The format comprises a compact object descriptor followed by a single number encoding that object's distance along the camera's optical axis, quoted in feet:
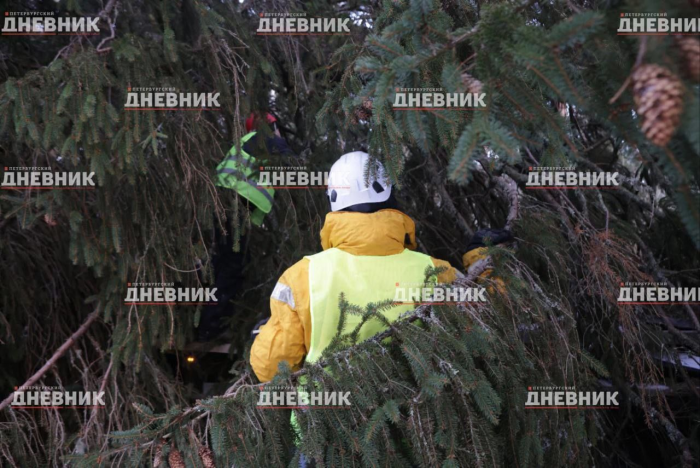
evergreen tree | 14.67
